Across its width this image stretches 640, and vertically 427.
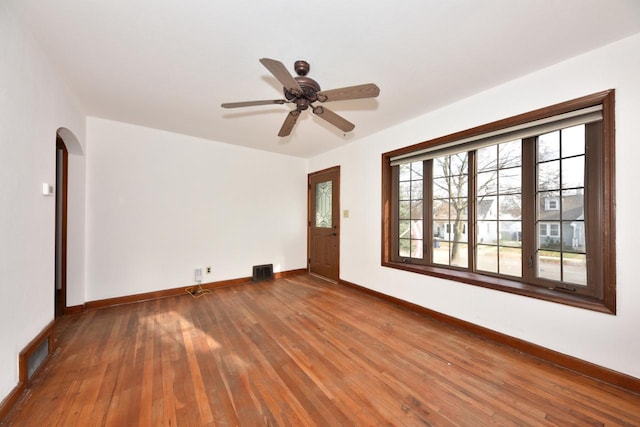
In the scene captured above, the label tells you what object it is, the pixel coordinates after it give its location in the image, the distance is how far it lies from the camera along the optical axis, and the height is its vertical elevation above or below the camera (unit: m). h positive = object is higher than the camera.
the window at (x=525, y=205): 1.93 +0.10
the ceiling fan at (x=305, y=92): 1.63 +0.91
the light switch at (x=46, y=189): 1.95 +0.21
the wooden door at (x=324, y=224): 4.45 -0.20
